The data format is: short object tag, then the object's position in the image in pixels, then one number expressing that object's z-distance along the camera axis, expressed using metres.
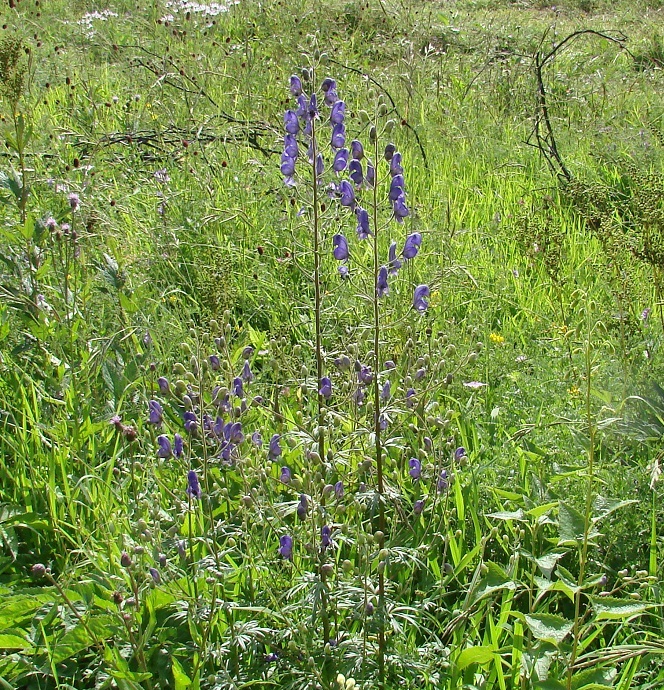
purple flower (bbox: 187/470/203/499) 1.62
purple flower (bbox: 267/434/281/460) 1.78
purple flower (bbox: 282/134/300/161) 1.71
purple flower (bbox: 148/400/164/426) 1.76
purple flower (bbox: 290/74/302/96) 1.75
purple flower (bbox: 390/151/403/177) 1.64
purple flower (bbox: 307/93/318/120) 1.68
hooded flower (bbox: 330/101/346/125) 1.75
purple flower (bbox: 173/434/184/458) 1.71
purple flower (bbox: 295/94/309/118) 1.69
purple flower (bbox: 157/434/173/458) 1.71
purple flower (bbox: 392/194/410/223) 1.72
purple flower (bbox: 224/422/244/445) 1.68
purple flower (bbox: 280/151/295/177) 1.73
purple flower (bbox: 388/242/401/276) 1.68
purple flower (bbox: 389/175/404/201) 1.69
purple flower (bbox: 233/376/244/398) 1.81
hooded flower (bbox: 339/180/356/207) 1.69
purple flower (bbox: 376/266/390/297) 1.64
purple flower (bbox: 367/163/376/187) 1.63
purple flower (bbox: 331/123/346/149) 1.75
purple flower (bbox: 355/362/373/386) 1.79
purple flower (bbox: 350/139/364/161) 1.72
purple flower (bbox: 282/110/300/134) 1.70
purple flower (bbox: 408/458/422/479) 1.85
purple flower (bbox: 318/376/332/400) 1.76
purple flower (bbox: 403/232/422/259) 1.77
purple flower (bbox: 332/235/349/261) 1.78
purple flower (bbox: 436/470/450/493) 1.92
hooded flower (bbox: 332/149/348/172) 1.75
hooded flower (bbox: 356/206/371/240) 1.71
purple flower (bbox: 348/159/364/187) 1.73
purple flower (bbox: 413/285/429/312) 1.74
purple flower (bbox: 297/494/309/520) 1.54
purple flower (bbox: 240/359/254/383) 1.88
